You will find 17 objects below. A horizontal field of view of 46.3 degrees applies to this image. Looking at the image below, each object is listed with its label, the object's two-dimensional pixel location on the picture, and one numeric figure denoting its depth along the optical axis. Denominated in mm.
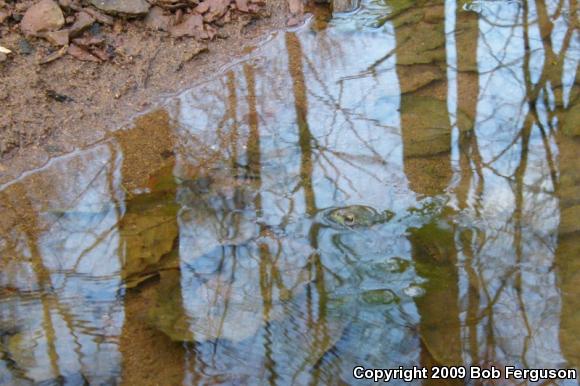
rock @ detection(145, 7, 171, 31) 4641
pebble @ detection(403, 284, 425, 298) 2991
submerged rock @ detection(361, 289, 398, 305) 2963
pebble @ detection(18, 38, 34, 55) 4203
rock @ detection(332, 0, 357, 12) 5141
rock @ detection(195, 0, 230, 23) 4801
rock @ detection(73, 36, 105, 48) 4344
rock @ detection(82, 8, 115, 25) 4449
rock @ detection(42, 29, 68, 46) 4273
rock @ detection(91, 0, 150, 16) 4461
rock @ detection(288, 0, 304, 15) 5109
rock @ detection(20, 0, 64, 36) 4270
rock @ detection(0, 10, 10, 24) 4234
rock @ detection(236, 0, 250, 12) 4941
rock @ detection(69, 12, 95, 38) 4336
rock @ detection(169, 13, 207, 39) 4680
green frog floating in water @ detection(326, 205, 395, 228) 3338
